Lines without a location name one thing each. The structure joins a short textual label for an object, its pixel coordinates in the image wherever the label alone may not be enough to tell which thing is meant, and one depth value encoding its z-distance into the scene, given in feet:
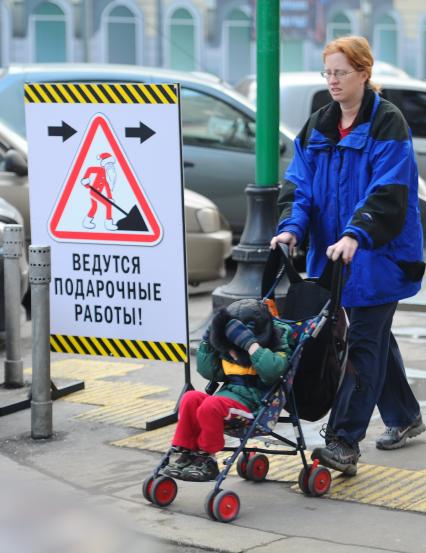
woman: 35.94
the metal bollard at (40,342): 41.52
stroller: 33.99
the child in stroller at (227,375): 33.45
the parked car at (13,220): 56.59
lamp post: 52.70
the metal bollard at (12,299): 47.52
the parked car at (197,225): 65.98
